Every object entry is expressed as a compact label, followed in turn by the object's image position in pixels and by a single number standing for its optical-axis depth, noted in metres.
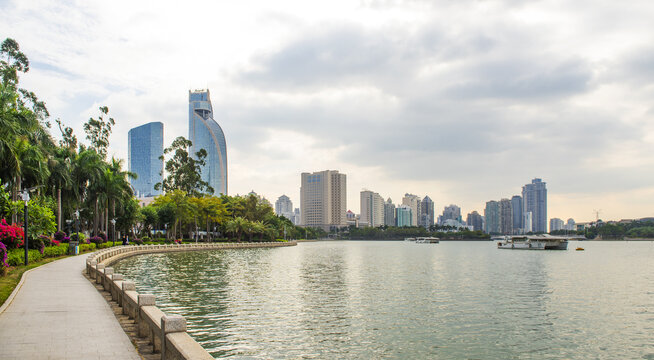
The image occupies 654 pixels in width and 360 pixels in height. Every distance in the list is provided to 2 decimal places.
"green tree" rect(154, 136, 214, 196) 109.88
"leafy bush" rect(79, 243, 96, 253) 51.72
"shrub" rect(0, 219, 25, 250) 29.09
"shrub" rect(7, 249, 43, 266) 30.30
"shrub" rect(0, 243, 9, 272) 24.25
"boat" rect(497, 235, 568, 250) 113.62
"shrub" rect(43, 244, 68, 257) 40.06
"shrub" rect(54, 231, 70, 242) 52.22
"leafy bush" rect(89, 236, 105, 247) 61.75
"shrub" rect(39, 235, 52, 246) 41.70
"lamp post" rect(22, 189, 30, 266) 31.07
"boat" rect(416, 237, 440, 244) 192.25
